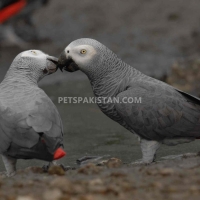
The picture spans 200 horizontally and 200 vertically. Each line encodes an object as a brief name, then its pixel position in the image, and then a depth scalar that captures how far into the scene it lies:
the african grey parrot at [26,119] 10.33
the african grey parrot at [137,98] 11.69
